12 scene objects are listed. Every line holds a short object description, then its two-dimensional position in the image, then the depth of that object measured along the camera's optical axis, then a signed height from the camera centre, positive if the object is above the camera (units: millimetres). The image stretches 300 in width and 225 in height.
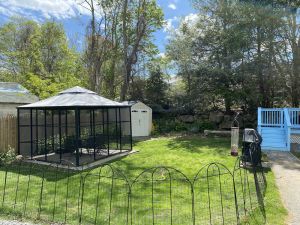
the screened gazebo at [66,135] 8664 -817
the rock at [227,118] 16305 -315
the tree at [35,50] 23297 +5620
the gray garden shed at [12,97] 12203 +763
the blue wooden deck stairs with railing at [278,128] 10370 -628
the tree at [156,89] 18953 +1641
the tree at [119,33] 17922 +5491
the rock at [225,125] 16125 -723
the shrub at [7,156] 8712 -1380
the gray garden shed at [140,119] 15516 -333
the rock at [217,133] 14202 -1044
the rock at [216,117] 16625 -258
